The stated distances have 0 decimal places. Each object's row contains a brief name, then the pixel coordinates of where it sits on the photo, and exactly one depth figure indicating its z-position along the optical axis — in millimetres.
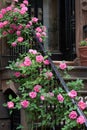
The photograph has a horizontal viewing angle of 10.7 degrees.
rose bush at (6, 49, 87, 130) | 5770
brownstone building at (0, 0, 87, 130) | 8078
